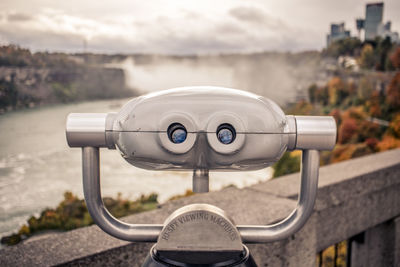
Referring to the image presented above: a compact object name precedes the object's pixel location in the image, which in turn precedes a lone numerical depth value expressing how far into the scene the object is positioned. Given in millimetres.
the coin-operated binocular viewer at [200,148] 674
